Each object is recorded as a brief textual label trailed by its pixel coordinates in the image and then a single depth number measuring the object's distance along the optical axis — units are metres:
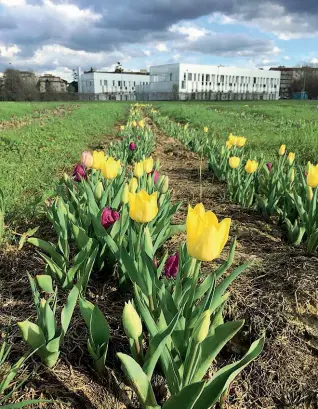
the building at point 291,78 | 90.88
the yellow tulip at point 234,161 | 3.28
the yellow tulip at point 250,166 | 3.09
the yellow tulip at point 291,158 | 3.45
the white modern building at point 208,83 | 85.00
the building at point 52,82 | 82.94
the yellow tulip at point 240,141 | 4.16
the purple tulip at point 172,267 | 1.69
